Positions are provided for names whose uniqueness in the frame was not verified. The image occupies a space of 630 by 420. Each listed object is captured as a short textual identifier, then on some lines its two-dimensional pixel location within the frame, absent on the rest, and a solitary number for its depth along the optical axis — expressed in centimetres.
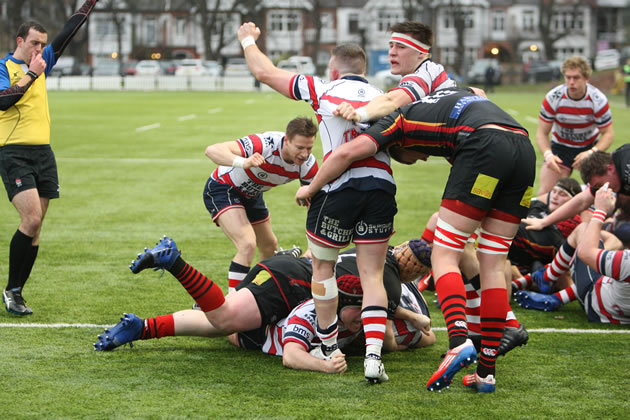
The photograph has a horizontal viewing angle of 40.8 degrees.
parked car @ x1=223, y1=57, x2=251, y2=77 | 6588
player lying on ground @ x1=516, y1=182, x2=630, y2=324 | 628
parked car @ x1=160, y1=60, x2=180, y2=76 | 7112
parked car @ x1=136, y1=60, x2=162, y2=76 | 6956
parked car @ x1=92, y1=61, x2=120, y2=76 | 6994
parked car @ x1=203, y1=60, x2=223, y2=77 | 6931
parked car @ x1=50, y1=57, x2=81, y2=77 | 6881
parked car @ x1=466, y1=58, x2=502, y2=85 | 6059
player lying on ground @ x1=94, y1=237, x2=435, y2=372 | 554
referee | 696
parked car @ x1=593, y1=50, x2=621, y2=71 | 6719
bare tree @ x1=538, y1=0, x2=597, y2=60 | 8208
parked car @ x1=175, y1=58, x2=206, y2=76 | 6800
